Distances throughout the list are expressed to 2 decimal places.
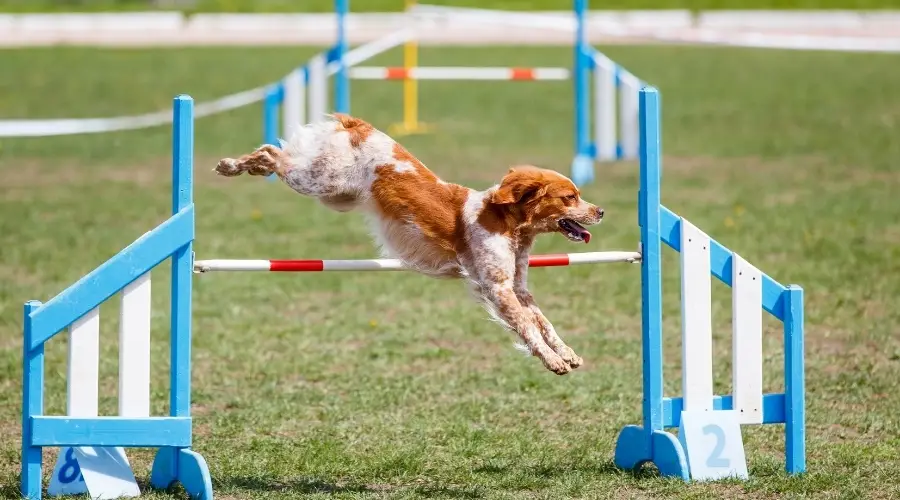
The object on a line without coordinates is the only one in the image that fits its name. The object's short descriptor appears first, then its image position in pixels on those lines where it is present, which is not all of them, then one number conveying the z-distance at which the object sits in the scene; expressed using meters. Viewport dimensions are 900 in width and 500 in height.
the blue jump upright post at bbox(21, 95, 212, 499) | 9.87
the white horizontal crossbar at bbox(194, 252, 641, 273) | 10.40
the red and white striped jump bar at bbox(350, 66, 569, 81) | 27.84
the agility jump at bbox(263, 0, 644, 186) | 25.64
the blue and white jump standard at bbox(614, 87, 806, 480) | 10.84
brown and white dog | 10.67
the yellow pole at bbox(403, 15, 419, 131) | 32.75
